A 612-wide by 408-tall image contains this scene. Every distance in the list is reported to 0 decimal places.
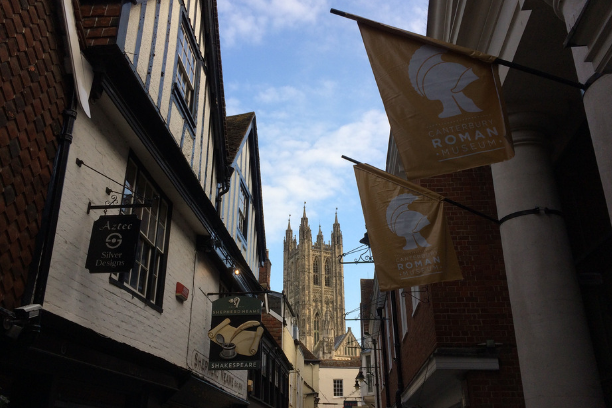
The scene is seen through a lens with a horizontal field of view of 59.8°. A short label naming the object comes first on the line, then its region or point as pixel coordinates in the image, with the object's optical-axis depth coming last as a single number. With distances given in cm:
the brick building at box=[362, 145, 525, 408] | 757
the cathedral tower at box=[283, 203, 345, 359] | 10475
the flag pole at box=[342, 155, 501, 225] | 594
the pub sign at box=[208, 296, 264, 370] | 1042
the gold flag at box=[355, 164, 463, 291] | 650
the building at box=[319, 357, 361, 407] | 5619
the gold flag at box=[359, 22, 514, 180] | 469
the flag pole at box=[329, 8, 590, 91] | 504
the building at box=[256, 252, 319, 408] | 1811
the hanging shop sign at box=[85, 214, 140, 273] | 617
